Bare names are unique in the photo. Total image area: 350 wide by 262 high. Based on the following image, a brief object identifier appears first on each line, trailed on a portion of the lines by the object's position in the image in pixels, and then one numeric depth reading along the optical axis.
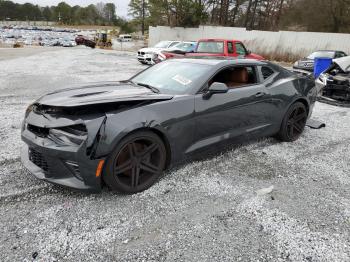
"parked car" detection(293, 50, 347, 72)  14.21
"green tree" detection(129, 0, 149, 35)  55.42
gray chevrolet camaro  2.71
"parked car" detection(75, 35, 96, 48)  34.84
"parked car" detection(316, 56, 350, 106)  7.66
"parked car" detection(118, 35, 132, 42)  52.03
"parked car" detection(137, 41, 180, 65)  15.87
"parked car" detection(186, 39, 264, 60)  11.25
